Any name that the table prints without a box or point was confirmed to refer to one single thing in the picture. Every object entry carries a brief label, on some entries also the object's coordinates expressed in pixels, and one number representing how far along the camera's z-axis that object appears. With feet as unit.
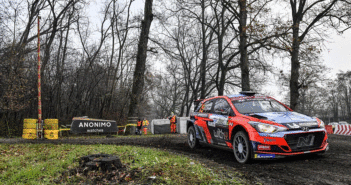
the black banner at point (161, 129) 87.15
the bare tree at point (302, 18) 56.38
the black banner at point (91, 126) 54.19
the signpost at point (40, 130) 46.93
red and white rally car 19.58
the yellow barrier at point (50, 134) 47.09
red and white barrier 73.72
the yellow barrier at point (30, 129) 46.47
